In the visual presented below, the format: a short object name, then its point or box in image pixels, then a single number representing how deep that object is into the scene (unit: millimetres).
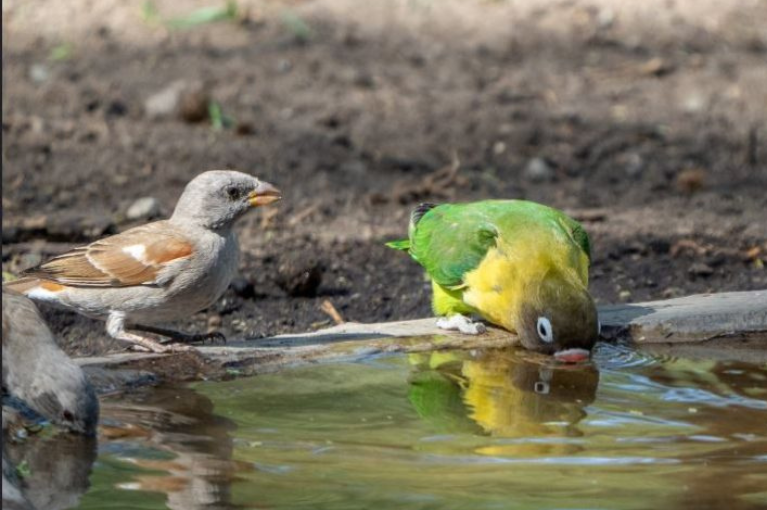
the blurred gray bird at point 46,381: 9242
